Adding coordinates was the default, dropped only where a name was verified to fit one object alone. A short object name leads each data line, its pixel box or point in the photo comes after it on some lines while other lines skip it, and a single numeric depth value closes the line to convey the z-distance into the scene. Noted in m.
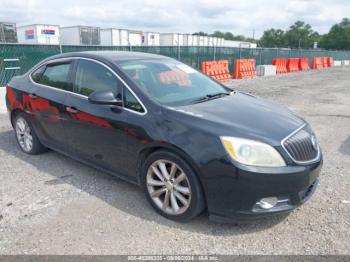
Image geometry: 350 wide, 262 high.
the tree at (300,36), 105.50
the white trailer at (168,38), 42.78
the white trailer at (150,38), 38.94
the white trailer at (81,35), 31.84
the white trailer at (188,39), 47.38
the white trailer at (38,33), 29.86
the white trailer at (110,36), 33.06
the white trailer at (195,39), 48.31
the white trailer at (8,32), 26.11
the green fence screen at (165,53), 9.10
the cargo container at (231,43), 66.38
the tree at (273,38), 109.50
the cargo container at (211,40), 53.83
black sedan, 2.66
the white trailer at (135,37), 35.88
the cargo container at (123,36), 34.31
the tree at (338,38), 87.31
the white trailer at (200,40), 50.89
